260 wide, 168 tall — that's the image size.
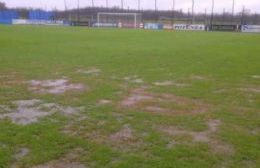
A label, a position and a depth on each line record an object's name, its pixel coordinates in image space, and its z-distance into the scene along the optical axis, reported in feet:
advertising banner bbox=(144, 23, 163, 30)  234.79
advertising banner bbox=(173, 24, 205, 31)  217.56
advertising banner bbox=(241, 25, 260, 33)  207.98
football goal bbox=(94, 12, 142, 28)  243.81
